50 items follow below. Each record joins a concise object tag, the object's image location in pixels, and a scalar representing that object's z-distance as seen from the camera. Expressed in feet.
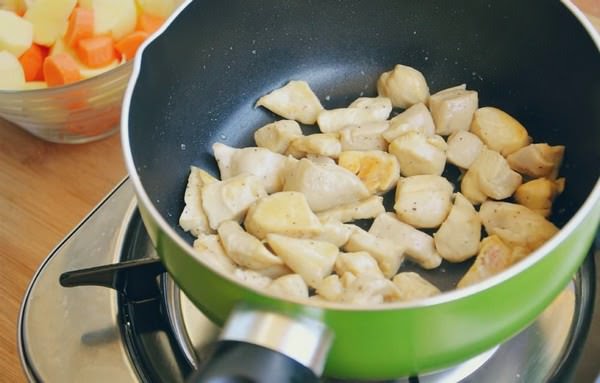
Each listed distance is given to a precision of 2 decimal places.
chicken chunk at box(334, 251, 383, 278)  2.29
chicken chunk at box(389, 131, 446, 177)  2.69
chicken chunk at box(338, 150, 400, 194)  2.69
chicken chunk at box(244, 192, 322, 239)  2.39
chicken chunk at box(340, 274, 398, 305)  2.06
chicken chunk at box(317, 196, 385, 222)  2.61
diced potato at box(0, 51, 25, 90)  2.99
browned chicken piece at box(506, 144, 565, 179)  2.58
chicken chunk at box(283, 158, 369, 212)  2.55
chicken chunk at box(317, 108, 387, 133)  2.91
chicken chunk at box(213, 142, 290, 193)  2.70
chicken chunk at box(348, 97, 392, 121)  2.93
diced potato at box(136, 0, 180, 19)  3.21
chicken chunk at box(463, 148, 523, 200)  2.60
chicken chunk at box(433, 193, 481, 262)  2.47
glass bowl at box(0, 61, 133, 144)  2.86
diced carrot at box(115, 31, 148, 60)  3.11
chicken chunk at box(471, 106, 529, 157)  2.72
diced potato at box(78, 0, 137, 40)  3.10
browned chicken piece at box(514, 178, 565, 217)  2.52
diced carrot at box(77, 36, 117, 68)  3.06
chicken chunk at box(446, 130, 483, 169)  2.73
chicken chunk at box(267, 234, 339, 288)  2.27
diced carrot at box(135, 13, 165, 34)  3.20
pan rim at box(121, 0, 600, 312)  1.62
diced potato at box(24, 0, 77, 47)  3.14
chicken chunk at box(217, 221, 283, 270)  2.29
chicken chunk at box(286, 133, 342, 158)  2.73
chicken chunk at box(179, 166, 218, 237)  2.56
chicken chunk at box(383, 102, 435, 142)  2.80
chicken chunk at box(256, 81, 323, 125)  2.98
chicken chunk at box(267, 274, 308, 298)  2.12
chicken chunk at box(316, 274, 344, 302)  2.15
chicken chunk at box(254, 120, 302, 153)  2.83
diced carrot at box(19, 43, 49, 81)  3.13
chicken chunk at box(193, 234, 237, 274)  2.33
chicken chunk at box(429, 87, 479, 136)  2.82
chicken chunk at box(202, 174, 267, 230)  2.53
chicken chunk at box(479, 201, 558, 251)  2.36
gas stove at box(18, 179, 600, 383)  2.23
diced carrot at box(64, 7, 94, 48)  3.08
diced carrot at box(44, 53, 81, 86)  3.00
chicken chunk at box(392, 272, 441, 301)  2.23
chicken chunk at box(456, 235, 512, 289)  2.29
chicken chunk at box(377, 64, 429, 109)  2.93
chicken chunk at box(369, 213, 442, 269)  2.48
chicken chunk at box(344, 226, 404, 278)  2.40
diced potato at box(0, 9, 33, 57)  3.05
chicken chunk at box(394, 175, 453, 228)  2.56
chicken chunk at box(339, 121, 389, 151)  2.82
